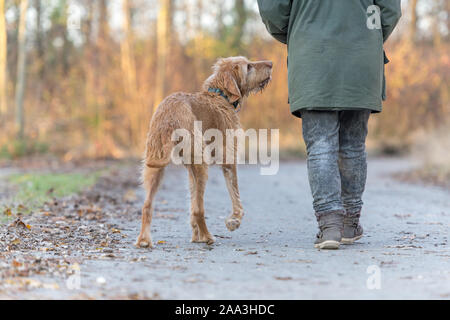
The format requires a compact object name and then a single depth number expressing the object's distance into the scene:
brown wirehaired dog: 5.33
